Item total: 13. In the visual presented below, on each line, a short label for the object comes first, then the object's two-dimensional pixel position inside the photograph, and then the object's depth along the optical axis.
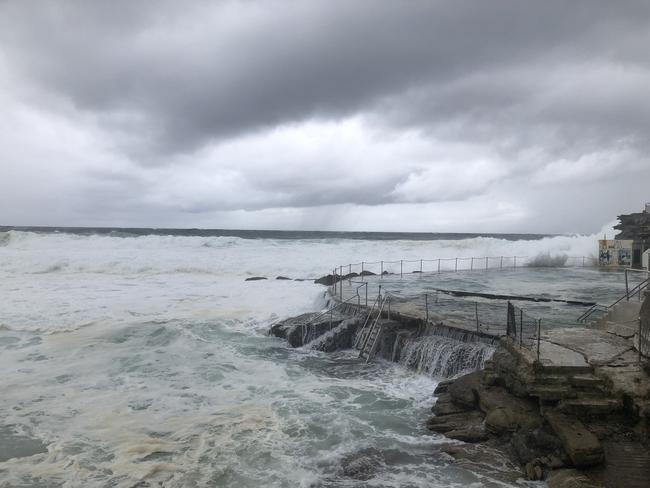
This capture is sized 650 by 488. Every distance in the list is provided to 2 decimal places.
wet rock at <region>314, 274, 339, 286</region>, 24.03
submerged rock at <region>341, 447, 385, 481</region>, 7.00
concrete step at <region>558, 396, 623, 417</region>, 7.16
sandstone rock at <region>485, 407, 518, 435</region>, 7.63
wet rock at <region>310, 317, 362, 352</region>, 14.53
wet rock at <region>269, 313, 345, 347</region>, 15.18
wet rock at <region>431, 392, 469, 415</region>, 8.87
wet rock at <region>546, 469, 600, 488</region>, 5.91
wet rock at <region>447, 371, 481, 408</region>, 8.84
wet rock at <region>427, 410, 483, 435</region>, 8.33
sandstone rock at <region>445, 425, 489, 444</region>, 7.79
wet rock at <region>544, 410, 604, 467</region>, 6.27
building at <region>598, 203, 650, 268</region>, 33.00
